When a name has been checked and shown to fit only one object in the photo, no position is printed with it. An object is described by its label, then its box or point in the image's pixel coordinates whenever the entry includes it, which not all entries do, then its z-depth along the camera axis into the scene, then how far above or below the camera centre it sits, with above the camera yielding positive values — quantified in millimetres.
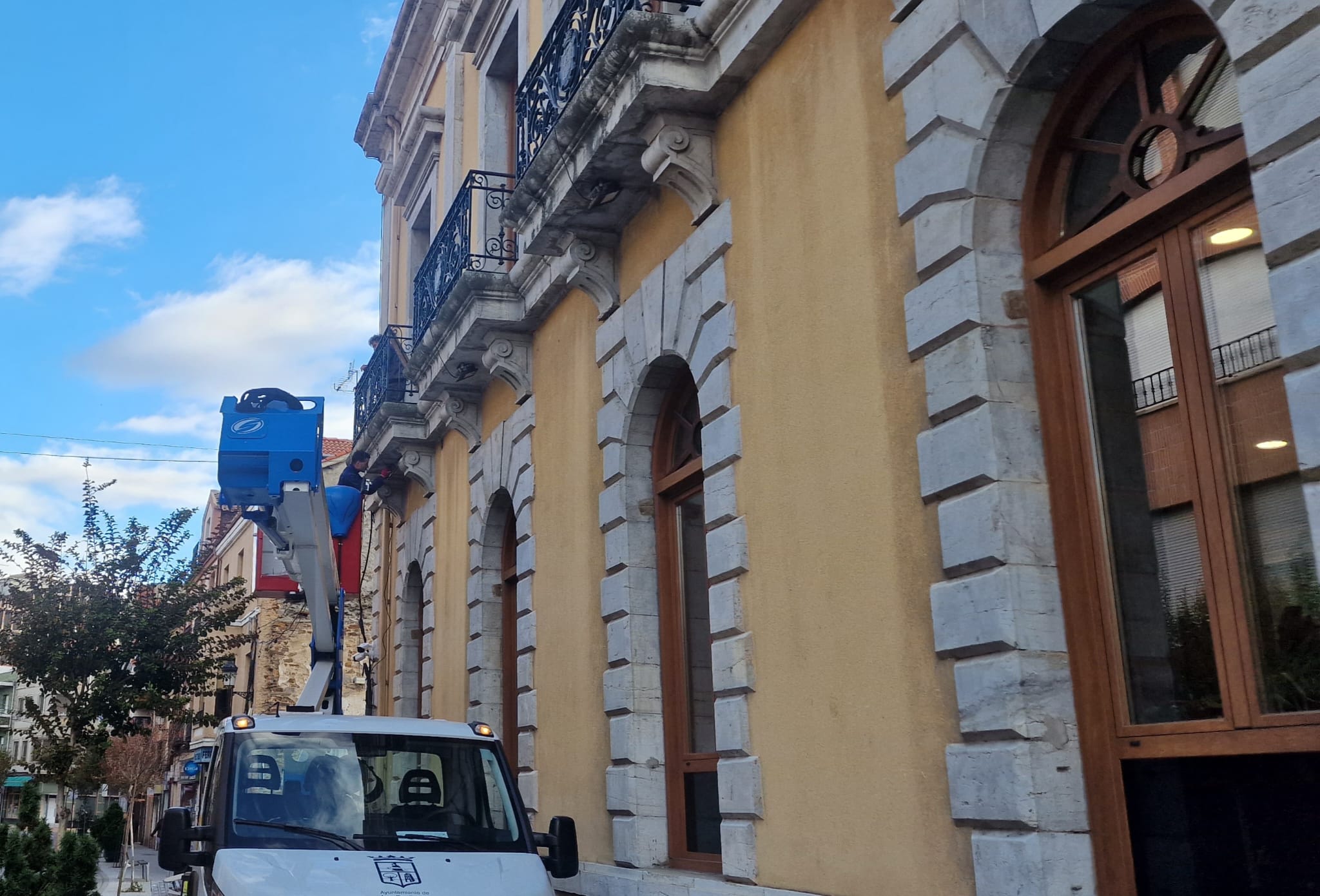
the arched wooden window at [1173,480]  3844 +850
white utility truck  5328 -175
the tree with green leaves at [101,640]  19469 +2295
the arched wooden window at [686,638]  7430 +748
